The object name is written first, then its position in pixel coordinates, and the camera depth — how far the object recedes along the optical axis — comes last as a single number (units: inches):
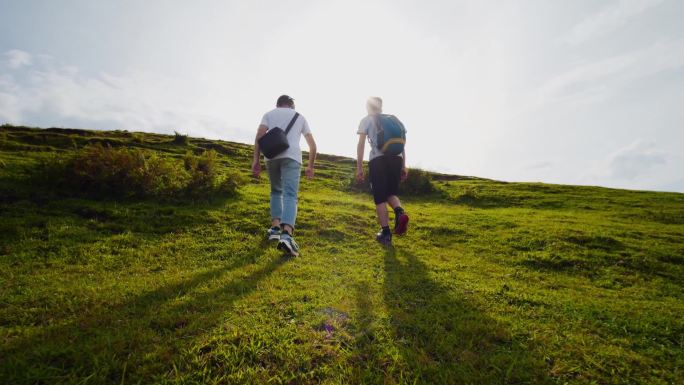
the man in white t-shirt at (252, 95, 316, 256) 226.4
